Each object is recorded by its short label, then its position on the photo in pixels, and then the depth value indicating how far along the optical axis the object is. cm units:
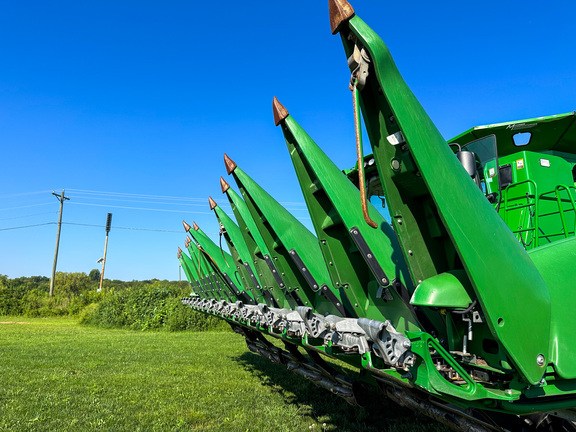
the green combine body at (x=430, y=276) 188
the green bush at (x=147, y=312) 1809
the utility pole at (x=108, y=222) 4053
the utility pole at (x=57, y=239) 3226
